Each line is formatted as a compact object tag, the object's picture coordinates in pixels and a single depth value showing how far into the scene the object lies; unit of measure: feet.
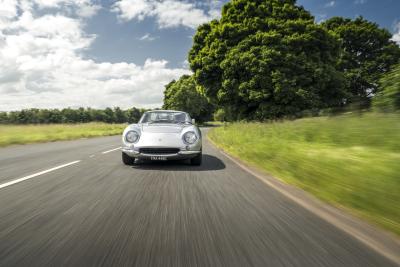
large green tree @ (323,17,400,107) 113.80
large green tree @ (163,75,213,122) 220.02
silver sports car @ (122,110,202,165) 22.80
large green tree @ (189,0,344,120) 62.75
